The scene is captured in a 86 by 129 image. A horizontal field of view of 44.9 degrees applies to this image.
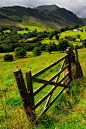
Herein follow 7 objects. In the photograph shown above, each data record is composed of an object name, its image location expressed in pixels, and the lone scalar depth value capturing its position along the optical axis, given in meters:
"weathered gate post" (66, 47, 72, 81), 8.24
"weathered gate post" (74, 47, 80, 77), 9.15
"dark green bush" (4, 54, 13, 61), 73.99
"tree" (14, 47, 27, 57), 83.56
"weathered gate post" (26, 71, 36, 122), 4.77
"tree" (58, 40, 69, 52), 93.59
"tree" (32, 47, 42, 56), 91.32
